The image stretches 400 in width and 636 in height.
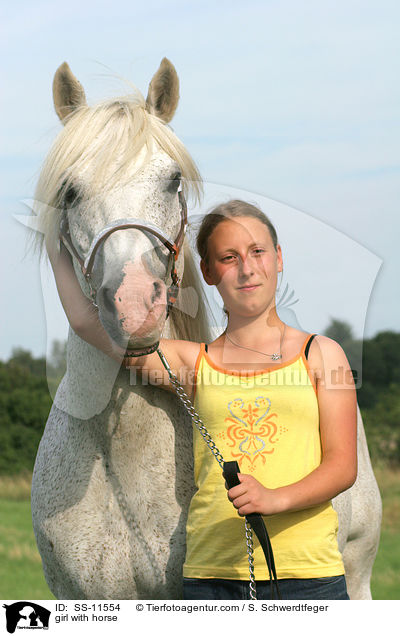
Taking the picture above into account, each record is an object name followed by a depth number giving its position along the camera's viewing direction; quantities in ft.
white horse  11.14
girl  11.05
